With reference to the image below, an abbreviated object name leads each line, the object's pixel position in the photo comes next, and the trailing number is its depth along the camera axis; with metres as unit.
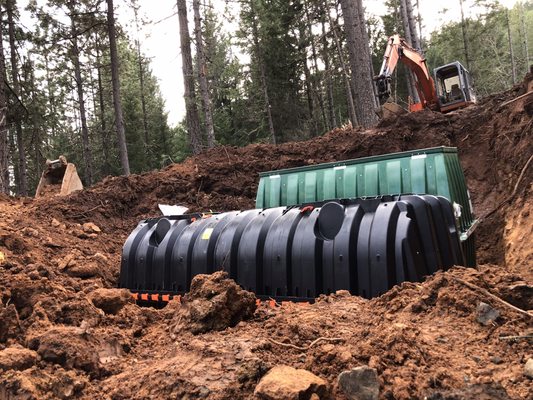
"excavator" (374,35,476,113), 12.60
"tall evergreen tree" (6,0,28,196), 21.91
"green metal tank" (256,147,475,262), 6.11
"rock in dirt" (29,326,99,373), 2.84
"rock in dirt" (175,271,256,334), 3.27
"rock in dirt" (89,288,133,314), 4.18
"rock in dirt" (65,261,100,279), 6.11
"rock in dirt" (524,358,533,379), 1.95
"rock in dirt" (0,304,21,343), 3.23
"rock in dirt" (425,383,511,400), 1.84
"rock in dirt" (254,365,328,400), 2.05
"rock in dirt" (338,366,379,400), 2.03
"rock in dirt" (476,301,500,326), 2.48
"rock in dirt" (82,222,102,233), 9.27
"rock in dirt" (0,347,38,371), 2.67
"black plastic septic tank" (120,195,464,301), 3.97
